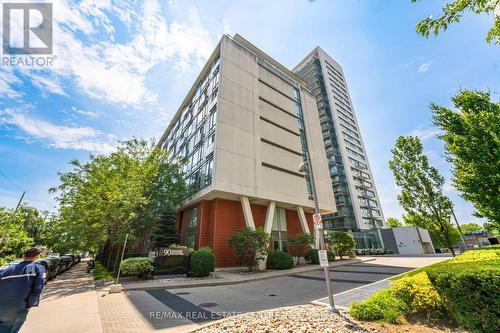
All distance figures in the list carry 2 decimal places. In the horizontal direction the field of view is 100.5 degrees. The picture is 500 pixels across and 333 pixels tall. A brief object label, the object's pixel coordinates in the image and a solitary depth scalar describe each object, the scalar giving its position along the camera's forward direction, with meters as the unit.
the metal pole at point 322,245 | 6.35
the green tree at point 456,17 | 4.78
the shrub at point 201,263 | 14.73
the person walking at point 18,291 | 3.68
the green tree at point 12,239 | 21.14
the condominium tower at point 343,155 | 50.69
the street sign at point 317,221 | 7.59
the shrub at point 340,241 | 26.70
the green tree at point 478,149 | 7.79
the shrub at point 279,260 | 18.81
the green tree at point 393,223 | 68.96
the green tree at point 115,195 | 17.55
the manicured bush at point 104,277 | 15.92
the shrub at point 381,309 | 4.96
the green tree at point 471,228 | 98.88
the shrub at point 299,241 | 22.05
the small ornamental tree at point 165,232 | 20.84
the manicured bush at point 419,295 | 4.93
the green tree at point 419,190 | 16.62
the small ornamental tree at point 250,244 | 17.39
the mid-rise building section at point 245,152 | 20.84
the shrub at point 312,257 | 22.55
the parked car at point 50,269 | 14.80
